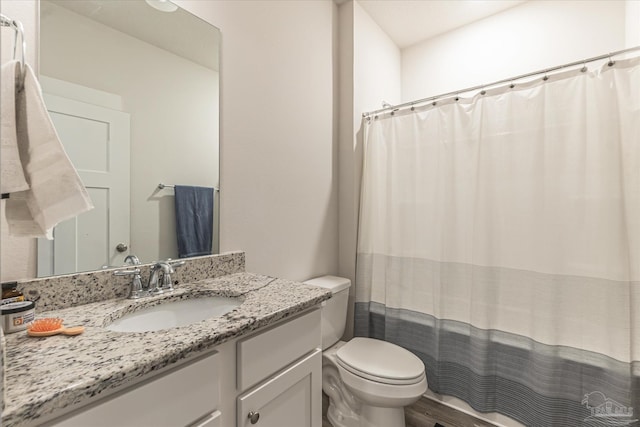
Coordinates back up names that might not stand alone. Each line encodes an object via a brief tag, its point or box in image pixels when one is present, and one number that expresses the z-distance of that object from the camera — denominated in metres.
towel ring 0.64
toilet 1.34
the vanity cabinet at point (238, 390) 0.59
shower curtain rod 1.29
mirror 0.94
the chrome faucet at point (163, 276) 1.06
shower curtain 1.29
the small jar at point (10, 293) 0.77
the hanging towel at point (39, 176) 0.65
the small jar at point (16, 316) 0.70
